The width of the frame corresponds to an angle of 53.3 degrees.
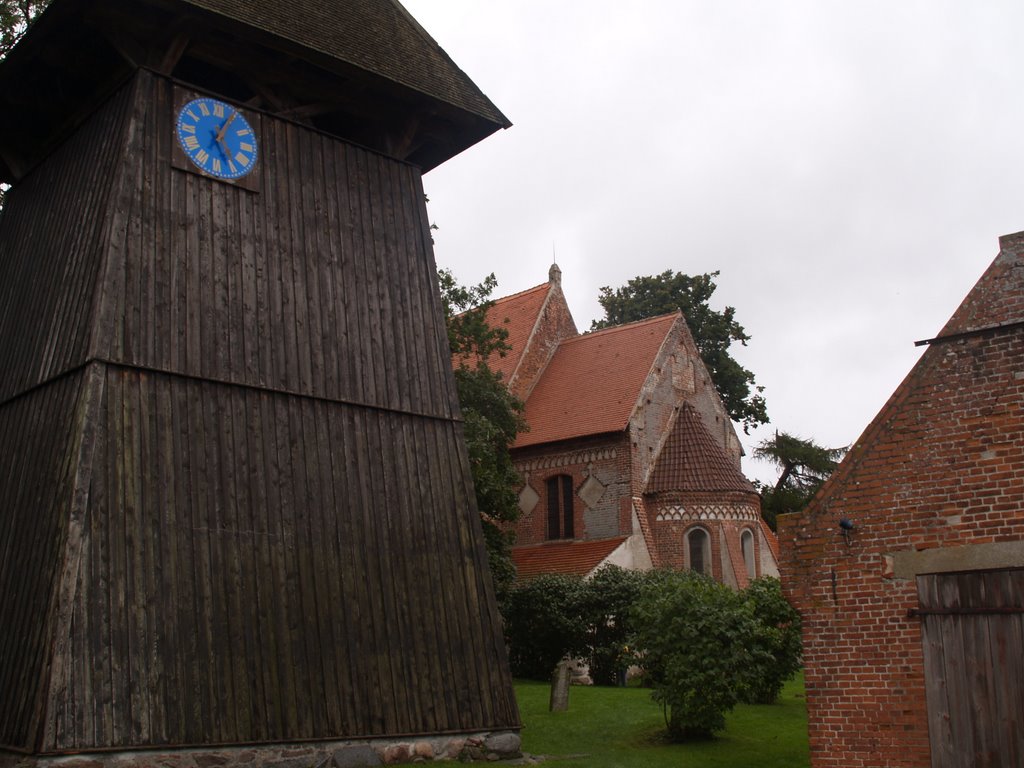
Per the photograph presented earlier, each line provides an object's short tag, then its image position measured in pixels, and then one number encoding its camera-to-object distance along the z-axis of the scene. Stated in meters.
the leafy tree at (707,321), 37.62
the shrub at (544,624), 22.64
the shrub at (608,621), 22.41
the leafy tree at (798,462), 38.12
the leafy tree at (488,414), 21.45
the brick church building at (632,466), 26.23
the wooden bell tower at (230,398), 10.70
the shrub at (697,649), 13.80
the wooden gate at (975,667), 9.09
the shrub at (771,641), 14.28
